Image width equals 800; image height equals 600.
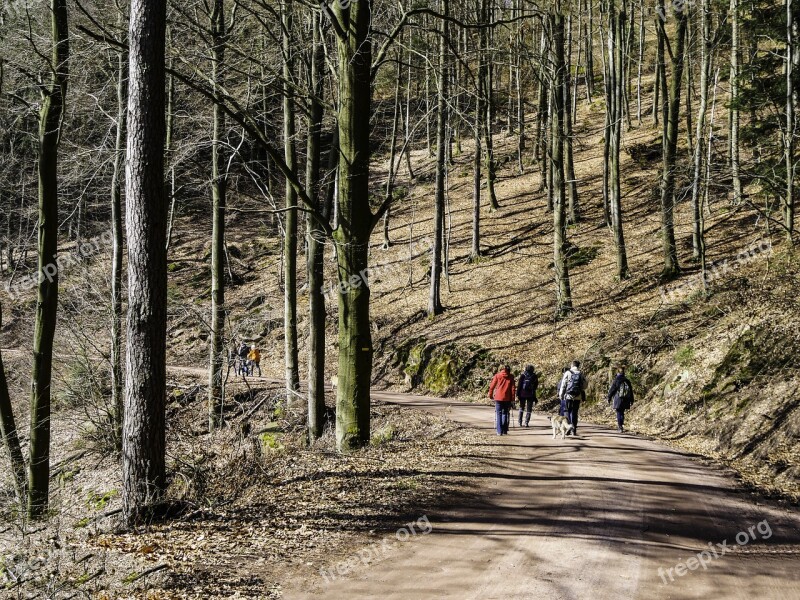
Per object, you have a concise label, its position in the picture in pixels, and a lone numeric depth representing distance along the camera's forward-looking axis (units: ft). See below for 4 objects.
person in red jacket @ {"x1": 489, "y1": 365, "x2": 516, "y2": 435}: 46.34
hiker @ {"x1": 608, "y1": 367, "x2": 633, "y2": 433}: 51.62
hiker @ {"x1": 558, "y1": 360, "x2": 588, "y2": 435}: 48.24
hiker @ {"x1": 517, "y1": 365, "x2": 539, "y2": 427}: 52.47
